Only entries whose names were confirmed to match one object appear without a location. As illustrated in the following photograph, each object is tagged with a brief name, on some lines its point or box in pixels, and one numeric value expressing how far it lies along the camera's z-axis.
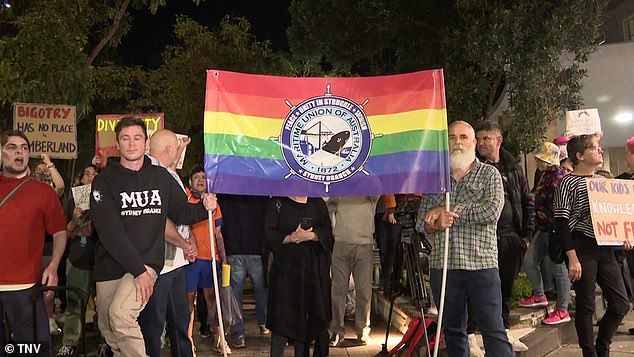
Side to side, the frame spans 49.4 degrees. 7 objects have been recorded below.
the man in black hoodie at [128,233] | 4.45
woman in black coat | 5.91
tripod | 5.97
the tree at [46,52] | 10.74
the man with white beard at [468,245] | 4.97
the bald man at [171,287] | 5.08
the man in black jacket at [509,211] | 6.34
